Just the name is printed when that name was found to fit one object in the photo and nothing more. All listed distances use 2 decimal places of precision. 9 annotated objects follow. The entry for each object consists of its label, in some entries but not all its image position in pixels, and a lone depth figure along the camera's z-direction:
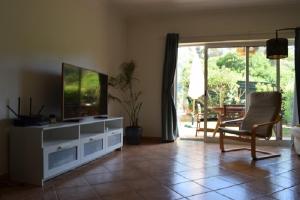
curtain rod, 4.84
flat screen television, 3.06
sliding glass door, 4.90
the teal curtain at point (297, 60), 4.61
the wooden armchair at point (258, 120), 3.78
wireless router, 2.54
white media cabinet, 2.42
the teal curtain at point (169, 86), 5.16
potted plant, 4.79
